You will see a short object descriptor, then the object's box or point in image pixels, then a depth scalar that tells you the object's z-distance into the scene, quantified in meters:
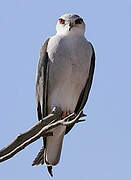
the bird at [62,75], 15.42
